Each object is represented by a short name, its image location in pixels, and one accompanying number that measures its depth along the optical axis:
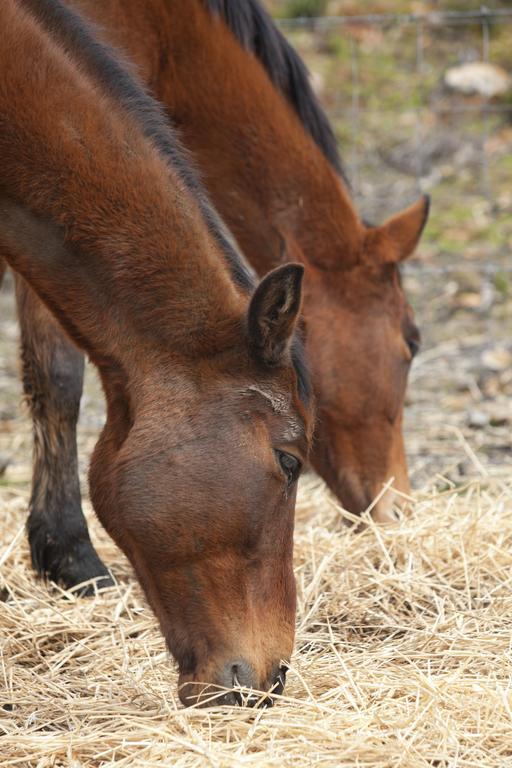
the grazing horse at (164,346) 6.01
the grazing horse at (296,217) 9.59
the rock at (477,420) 12.56
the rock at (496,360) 14.23
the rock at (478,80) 21.31
